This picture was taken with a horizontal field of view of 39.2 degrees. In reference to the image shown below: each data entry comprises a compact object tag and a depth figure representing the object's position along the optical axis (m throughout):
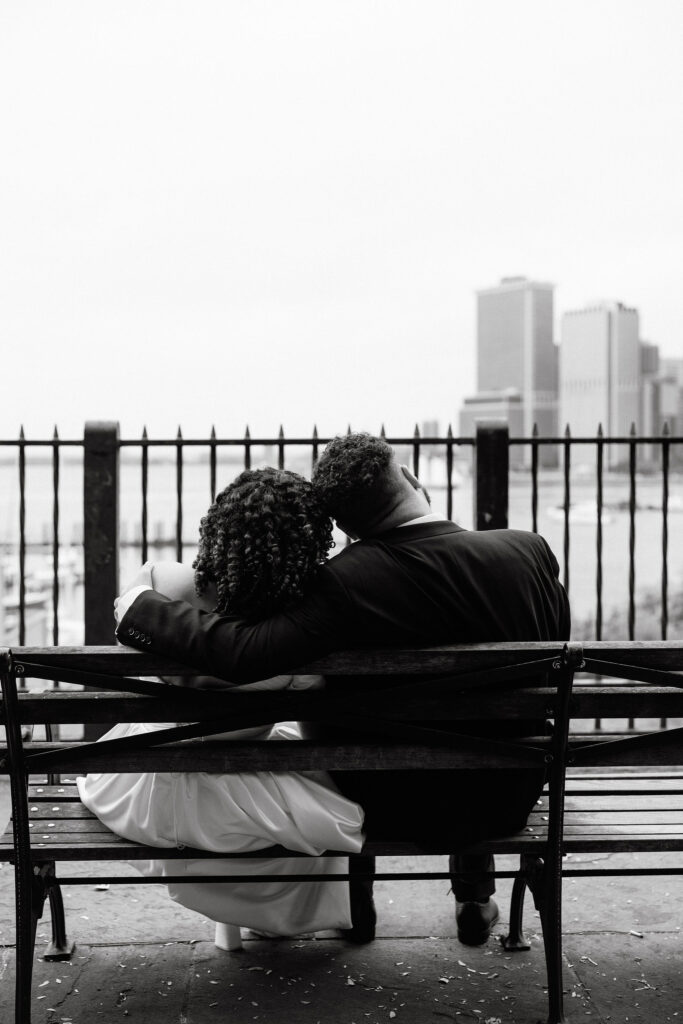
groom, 2.25
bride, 2.34
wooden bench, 2.25
